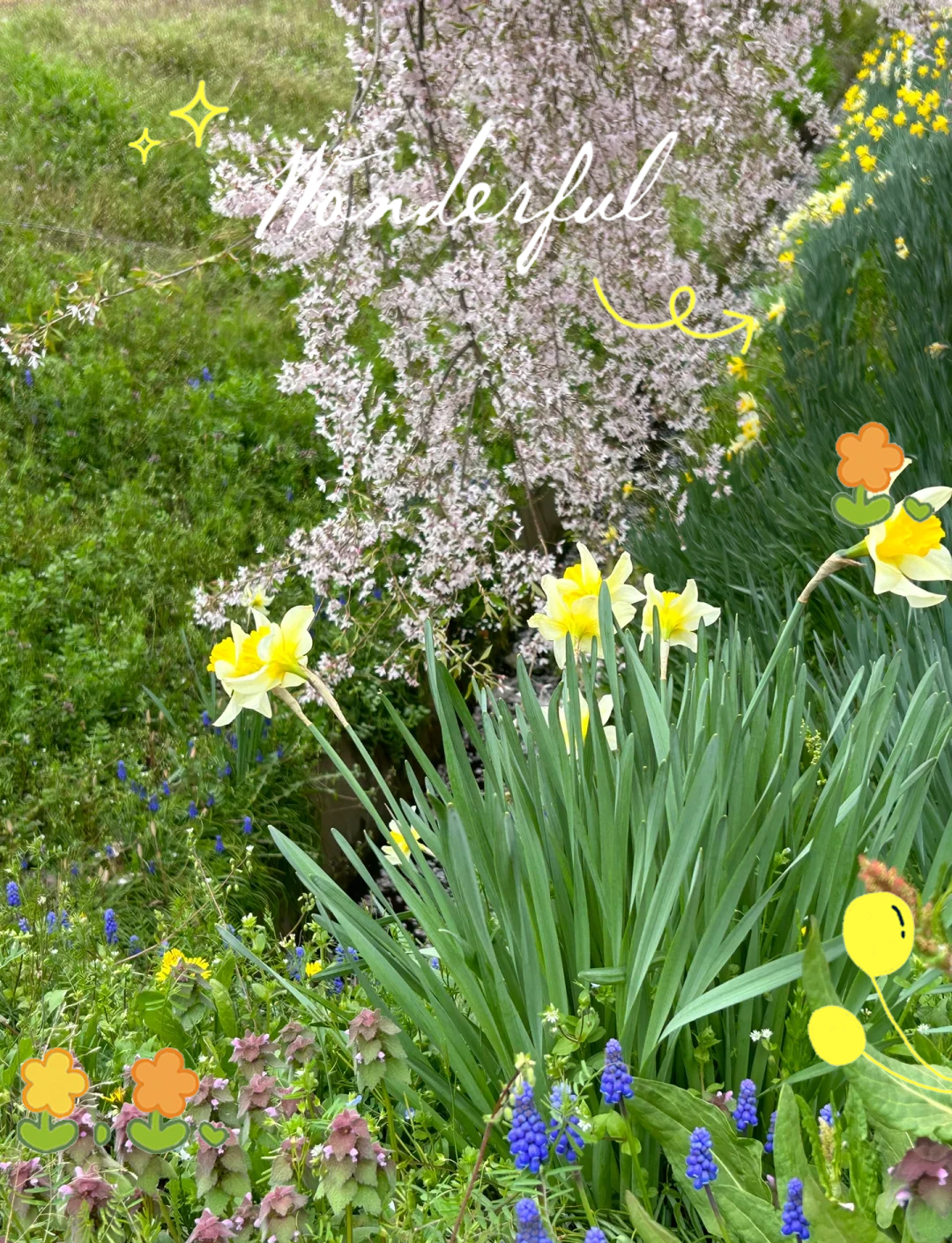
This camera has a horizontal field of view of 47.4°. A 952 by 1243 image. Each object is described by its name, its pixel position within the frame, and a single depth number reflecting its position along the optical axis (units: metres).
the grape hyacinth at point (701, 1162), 0.96
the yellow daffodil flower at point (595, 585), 1.70
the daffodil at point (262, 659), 1.51
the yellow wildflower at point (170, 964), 1.69
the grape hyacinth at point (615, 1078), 1.06
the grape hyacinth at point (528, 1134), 1.00
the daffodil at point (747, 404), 3.74
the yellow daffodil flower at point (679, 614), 1.76
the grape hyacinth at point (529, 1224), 0.95
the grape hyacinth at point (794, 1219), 0.99
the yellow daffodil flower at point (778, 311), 4.32
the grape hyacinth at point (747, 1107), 1.15
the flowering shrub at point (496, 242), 2.84
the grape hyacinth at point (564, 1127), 1.06
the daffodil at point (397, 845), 1.46
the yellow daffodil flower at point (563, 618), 1.71
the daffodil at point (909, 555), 1.43
